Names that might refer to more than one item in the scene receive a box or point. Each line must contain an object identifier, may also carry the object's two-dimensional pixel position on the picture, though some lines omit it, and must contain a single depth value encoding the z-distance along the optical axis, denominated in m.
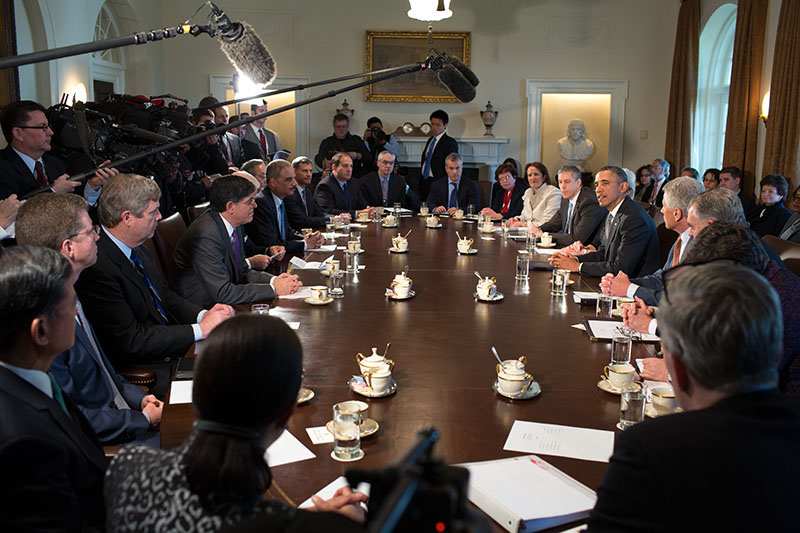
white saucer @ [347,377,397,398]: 2.00
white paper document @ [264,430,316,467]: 1.63
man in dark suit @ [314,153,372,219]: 7.09
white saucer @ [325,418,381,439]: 1.74
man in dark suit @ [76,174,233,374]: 2.69
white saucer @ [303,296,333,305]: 3.10
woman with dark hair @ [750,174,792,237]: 6.35
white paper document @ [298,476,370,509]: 1.44
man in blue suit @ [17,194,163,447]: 2.05
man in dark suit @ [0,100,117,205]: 4.41
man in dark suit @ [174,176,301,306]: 3.46
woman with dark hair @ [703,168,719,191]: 7.71
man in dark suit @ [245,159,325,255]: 5.12
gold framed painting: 10.60
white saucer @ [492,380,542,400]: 2.00
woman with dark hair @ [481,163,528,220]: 7.57
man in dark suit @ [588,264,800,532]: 1.01
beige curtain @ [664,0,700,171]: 9.66
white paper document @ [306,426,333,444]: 1.74
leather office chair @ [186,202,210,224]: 4.86
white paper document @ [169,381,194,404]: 1.98
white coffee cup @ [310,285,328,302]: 3.10
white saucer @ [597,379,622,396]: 2.05
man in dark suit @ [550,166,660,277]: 3.99
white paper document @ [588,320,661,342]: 2.61
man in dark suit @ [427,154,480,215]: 7.75
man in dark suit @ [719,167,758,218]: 7.36
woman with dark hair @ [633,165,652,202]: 9.23
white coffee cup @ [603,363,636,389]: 2.01
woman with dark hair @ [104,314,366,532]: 0.90
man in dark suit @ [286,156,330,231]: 6.16
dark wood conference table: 1.71
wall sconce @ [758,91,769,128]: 7.47
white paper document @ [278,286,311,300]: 3.25
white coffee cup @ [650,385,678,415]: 1.85
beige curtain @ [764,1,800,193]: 6.84
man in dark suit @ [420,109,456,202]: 9.52
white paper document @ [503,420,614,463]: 1.68
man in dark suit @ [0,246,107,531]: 1.21
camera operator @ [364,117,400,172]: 9.81
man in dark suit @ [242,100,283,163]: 8.06
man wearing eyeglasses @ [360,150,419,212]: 7.78
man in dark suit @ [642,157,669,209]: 8.80
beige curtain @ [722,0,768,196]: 7.66
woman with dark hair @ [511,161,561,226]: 6.59
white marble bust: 10.77
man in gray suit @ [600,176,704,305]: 3.36
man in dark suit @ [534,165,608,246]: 5.26
